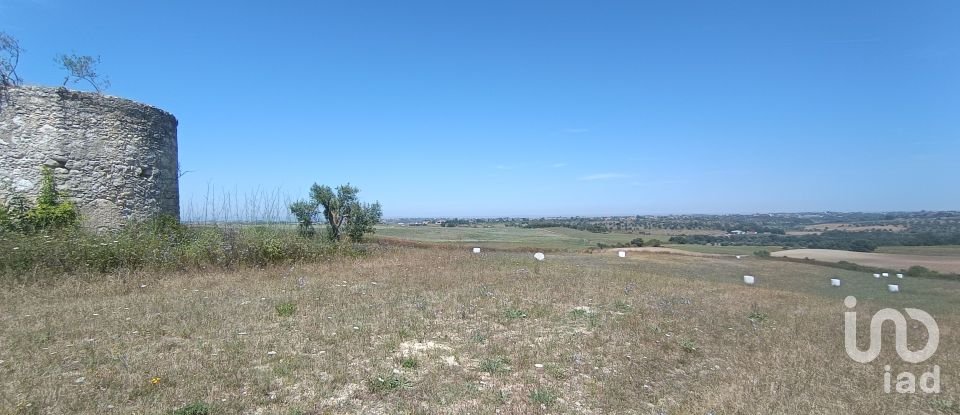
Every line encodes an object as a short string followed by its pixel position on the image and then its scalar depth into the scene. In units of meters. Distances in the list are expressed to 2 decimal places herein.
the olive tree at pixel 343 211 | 20.03
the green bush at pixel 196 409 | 3.56
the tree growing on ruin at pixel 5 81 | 9.81
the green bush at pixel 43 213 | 9.54
